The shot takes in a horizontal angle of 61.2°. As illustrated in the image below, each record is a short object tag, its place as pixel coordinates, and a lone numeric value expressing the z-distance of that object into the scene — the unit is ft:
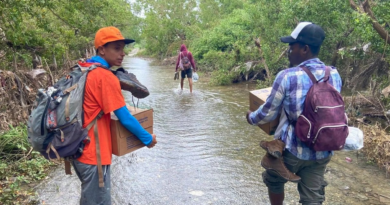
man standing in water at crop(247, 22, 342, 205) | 9.04
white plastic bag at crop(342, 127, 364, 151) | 9.43
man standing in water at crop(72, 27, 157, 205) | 8.53
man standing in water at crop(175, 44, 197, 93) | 37.24
